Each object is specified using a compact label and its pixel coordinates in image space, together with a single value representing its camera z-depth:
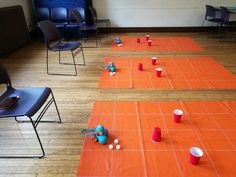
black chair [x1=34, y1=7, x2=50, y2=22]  5.18
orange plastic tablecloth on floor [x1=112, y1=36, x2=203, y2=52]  4.34
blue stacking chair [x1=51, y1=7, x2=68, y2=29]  5.16
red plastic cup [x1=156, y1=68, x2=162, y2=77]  3.02
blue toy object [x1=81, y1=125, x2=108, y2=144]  1.77
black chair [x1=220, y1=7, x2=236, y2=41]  4.67
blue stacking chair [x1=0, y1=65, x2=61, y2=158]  1.52
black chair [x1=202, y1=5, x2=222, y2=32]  4.96
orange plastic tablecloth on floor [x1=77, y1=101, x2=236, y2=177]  1.53
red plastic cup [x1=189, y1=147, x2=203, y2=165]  1.53
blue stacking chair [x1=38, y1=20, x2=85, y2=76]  2.92
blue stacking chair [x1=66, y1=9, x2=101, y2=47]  4.36
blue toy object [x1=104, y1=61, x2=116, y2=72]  3.26
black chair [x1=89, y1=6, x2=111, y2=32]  4.95
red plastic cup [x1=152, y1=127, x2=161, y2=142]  1.76
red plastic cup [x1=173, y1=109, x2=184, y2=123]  1.98
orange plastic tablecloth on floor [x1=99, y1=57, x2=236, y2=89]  2.83
